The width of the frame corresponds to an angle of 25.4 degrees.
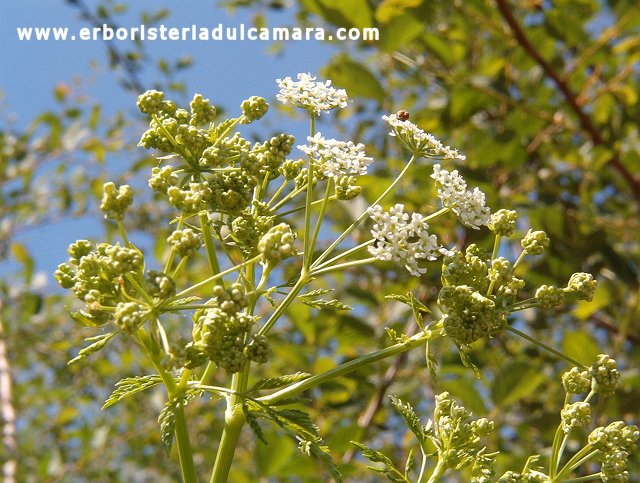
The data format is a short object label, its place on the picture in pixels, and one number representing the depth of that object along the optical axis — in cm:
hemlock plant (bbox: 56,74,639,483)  26
